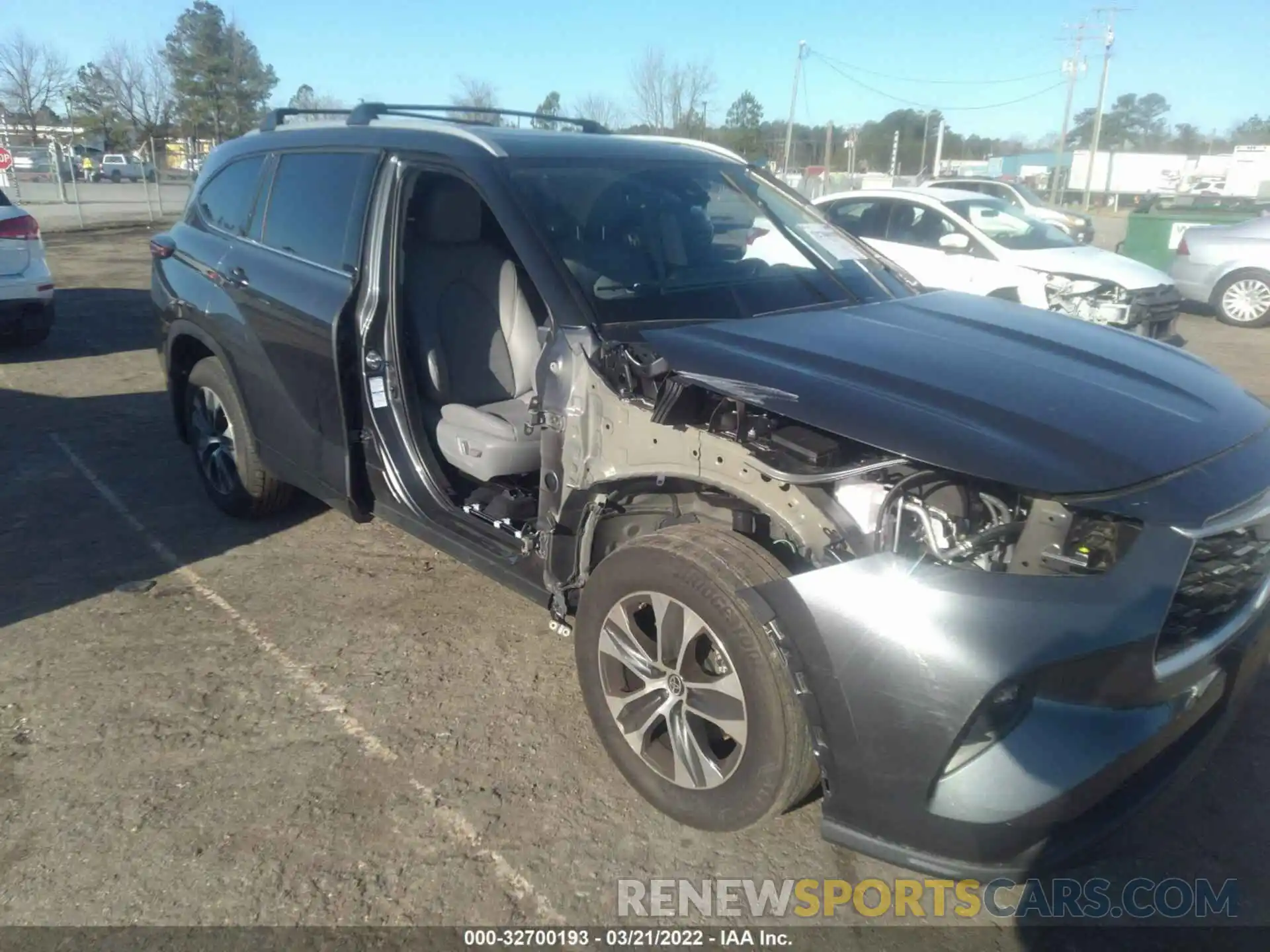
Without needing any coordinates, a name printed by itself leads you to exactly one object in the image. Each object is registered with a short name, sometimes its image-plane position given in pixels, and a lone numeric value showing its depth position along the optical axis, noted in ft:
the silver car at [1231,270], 40.57
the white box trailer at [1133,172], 169.58
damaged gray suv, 6.87
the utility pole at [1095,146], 119.24
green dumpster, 48.98
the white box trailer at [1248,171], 136.36
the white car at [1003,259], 30.40
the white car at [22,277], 27.81
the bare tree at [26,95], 128.26
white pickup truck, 134.51
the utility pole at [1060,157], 121.08
